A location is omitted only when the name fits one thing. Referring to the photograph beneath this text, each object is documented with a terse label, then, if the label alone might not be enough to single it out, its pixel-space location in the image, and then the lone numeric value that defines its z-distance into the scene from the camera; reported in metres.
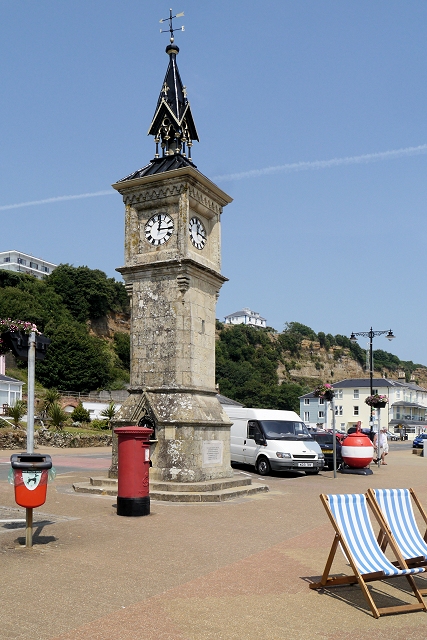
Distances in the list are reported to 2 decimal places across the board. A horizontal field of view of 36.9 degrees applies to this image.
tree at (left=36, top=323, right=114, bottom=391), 72.94
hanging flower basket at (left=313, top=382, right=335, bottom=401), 21.42
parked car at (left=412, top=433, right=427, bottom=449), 51.93
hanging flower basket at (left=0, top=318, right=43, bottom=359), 9.45
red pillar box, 10.76
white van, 19.30
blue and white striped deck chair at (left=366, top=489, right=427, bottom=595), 6.45
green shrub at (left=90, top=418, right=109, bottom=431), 42.38
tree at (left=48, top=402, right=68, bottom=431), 37.34
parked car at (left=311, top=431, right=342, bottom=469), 22.53
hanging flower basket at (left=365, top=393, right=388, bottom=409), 28.06
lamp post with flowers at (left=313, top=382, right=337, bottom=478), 21.34
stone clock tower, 13.92
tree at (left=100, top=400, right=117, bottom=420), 43.20
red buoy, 20.53
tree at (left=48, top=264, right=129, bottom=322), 96.62
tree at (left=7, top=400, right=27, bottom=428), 35.50
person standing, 25.08
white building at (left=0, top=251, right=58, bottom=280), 134.32
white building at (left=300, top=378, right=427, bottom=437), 97.38
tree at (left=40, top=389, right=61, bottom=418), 41.04
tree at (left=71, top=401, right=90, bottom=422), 43.66
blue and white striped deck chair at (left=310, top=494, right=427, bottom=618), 5.76
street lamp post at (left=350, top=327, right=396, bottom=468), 35.84
